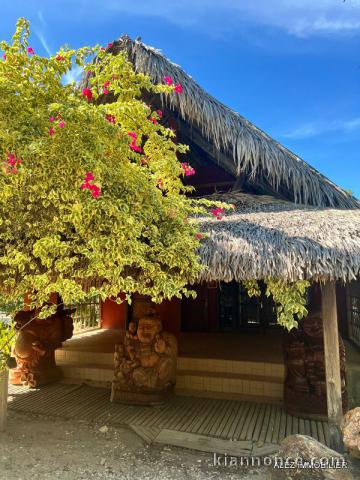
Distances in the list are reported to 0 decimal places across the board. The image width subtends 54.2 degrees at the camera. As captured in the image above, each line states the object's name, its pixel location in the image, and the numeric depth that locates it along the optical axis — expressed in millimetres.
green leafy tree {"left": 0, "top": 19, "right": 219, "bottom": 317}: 3258
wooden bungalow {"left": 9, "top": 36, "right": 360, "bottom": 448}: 3766
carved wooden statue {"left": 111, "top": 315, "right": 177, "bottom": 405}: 5145
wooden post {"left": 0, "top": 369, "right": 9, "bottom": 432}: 4383
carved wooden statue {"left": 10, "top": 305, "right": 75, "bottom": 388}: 5949
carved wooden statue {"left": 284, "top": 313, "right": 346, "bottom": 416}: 4633
